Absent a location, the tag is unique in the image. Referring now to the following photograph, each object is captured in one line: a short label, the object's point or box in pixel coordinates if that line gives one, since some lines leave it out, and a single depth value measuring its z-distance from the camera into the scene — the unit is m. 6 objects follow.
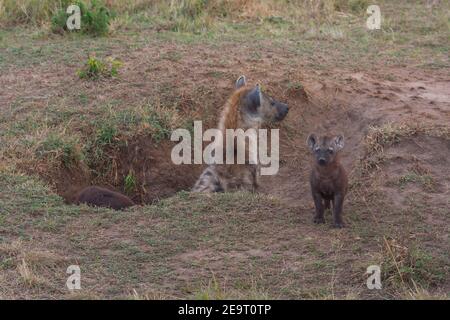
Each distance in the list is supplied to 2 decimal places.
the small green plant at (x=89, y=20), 19.09
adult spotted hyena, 14.37
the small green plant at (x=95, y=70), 16.32
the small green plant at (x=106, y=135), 14.81
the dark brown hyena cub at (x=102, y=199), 12.77
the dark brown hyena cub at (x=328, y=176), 11.72
